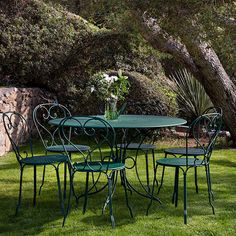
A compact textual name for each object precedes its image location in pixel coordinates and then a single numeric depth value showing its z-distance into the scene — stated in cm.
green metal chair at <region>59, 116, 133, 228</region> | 404
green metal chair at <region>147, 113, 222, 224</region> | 429
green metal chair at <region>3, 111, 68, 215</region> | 433
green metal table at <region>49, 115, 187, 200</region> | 416
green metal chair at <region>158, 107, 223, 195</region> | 467
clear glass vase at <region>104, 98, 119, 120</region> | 479
